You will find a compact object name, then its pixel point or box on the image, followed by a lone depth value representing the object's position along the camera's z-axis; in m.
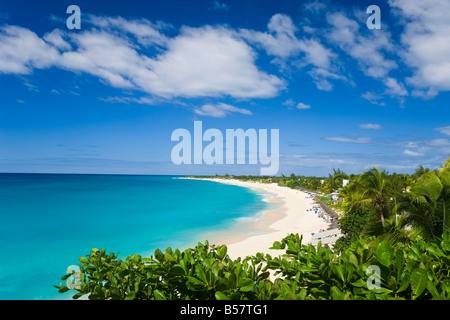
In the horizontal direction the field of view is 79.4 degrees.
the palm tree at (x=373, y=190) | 15.98
